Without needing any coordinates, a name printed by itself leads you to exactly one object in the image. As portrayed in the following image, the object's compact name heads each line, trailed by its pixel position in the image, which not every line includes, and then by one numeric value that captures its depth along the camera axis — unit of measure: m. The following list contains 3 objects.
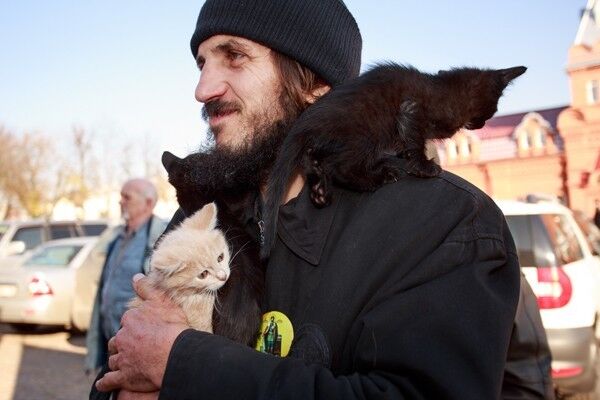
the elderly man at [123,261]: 5.48
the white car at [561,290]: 5.47
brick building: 27.47
